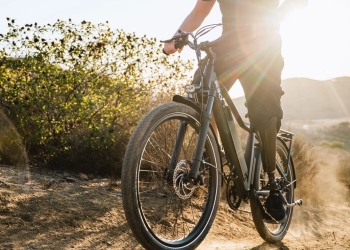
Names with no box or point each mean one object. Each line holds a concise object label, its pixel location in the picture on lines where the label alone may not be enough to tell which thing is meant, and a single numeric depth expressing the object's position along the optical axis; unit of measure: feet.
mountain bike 7.71
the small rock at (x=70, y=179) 15.65
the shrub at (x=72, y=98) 19.61
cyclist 10.05
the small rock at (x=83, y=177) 17.10
